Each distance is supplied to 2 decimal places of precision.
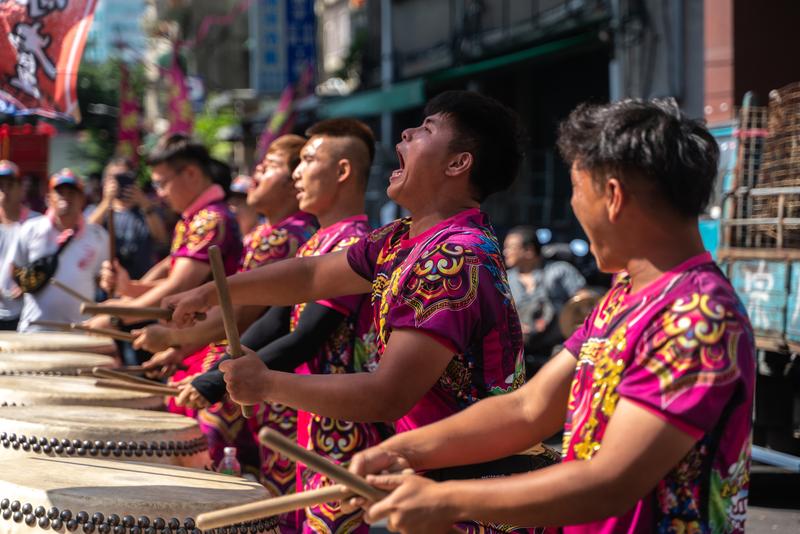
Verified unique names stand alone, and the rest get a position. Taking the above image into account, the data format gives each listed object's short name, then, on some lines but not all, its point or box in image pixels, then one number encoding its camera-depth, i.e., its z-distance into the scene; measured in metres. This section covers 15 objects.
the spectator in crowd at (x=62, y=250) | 8.02
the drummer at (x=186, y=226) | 5.48
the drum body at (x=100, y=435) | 3.68
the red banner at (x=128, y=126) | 17.33
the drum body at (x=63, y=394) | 4.55
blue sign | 21.31
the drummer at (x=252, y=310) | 4.97
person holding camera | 9.86
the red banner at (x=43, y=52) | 5.24
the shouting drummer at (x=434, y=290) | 2.76
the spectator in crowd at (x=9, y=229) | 8.40
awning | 18.12
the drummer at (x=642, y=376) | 2.00
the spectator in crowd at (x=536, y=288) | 9.47
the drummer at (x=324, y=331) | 4.03
